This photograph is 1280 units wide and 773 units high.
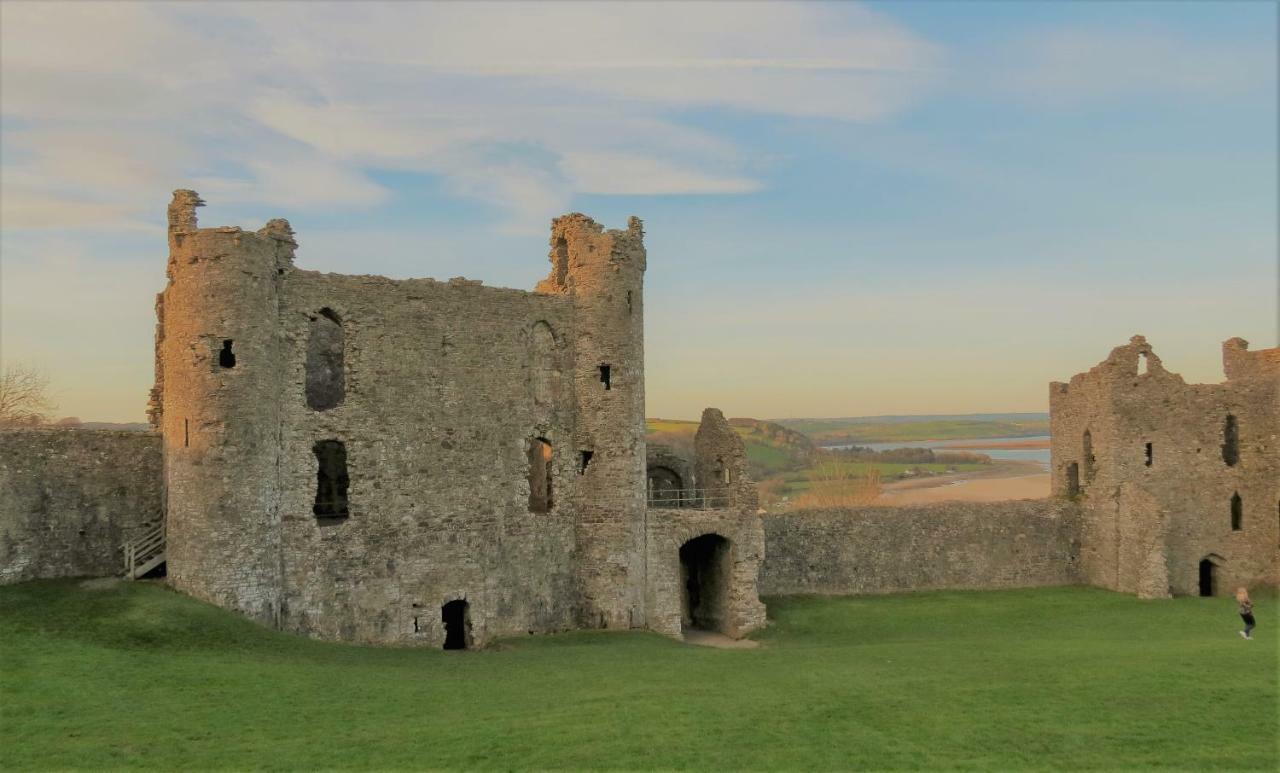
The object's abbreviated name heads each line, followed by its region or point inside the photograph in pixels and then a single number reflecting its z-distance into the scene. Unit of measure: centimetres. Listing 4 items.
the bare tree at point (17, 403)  4632
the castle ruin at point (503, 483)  2461
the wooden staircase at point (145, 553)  2484
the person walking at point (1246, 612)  2702
